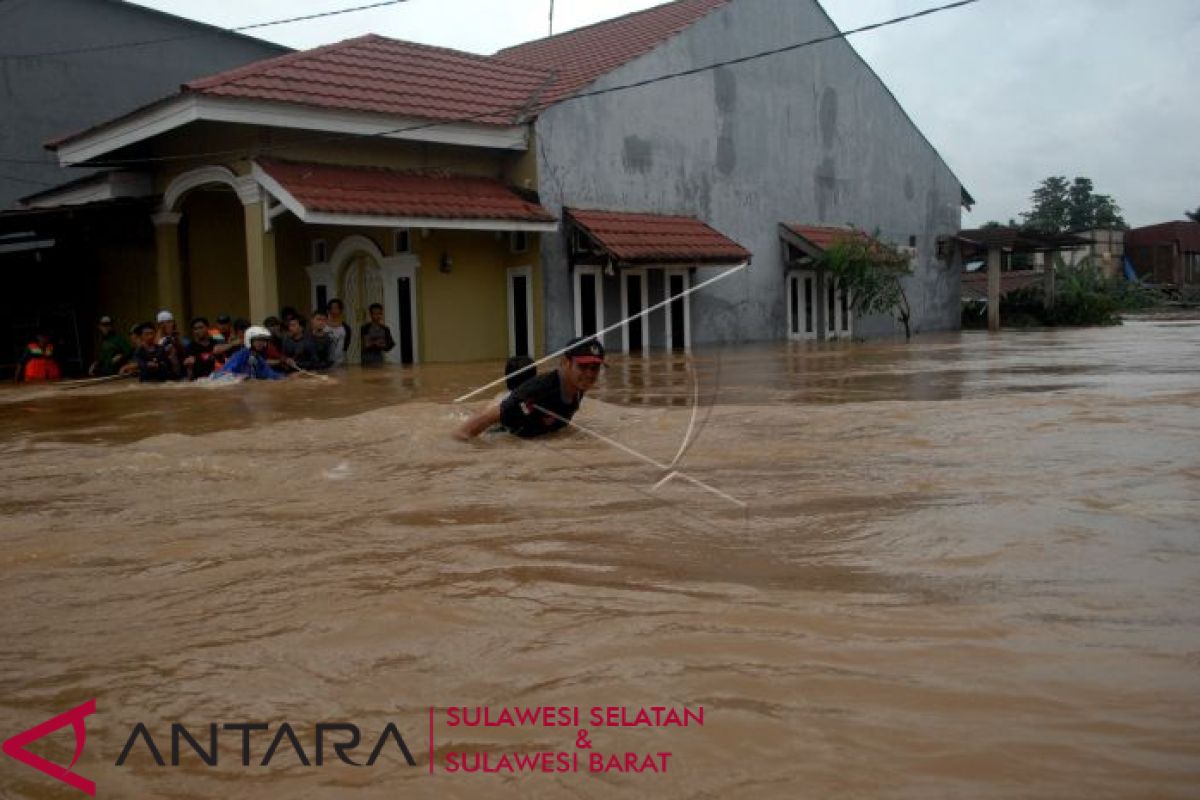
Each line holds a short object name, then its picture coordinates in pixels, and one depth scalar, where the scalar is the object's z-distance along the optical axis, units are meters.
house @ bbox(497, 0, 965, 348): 19.27
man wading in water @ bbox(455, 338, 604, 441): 7.41
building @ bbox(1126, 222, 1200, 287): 49.66
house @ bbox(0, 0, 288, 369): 20.44
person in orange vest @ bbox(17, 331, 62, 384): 17.14
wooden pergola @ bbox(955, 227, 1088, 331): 28.36
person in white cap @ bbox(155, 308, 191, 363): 14.48
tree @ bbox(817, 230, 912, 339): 23.56
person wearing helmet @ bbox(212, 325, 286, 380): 13.97
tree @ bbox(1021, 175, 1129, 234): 67.75
